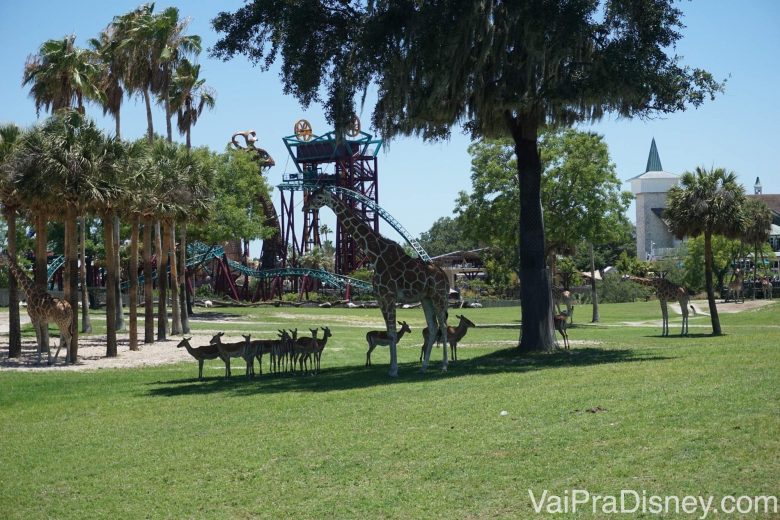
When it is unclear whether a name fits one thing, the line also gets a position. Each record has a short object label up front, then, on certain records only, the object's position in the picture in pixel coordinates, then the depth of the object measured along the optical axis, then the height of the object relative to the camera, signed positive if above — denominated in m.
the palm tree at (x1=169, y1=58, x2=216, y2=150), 43.84 +10.48
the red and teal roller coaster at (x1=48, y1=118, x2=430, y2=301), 79.82 +6.54
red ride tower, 85.50 +12.20
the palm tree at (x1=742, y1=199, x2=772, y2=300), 63.31 +4.17
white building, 126.00 +10.59
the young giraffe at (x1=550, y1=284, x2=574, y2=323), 43.66 -0.53
